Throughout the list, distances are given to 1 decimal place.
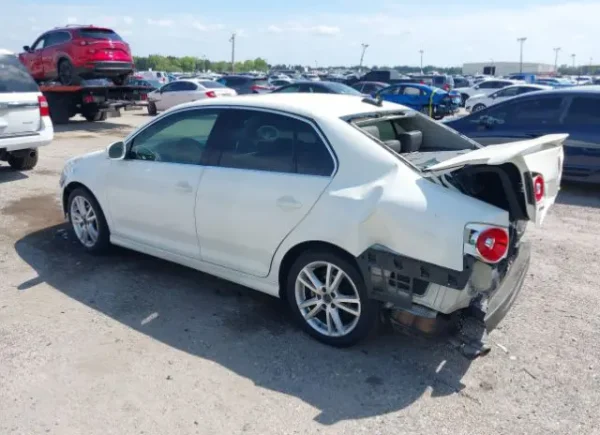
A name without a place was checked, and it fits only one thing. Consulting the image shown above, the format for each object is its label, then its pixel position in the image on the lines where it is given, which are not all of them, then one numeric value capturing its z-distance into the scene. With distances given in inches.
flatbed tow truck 618.8
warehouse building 4016.5
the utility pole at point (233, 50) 2770.2
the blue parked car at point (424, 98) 807.7
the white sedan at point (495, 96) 856.3
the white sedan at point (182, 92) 781.3
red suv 602.9
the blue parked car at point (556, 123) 312.3
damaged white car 124.8
